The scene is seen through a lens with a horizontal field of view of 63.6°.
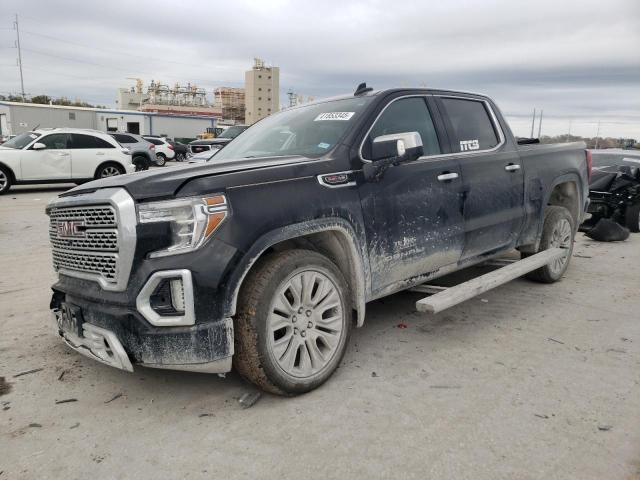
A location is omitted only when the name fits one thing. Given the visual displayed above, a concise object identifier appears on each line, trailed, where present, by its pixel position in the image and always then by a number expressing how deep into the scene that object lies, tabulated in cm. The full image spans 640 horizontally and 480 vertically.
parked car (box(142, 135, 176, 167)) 2556
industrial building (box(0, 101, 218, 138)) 4594
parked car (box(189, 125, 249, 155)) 2185
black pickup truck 269
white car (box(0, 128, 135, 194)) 1382
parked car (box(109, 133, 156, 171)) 1981
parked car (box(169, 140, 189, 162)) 3201
